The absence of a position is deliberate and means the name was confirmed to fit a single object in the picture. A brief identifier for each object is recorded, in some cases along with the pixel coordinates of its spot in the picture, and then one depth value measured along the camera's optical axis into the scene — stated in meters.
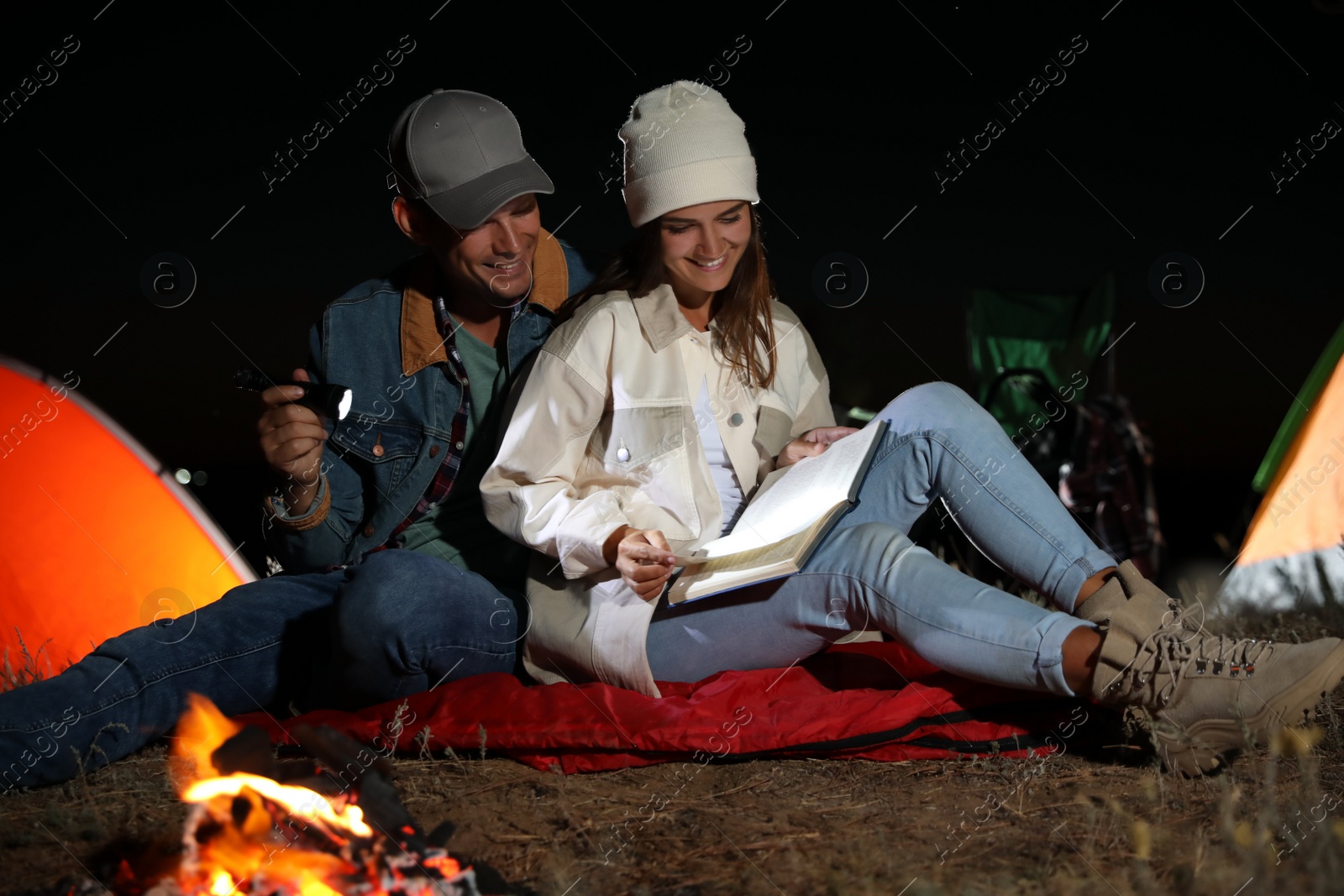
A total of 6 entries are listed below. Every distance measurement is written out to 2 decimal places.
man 2.00
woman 1.74
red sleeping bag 1.91
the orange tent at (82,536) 2.96
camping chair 3.42
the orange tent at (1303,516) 2.88
